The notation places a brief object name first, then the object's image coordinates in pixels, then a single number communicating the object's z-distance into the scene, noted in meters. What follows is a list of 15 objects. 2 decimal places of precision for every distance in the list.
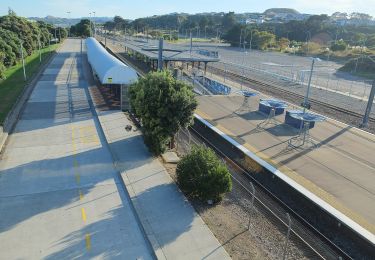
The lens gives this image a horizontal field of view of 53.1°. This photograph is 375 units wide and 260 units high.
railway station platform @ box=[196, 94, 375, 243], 14.97
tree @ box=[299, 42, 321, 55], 87.80
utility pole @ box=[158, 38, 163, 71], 35.49
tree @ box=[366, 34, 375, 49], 95.96
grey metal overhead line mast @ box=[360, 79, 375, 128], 26.33
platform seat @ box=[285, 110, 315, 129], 25.04
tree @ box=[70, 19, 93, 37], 140.18
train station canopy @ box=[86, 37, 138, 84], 28.42
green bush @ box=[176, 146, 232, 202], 14.33
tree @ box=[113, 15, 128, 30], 195.12
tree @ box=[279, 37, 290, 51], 103.12
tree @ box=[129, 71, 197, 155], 18.14
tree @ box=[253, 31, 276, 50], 100.38
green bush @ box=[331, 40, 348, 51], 86.44
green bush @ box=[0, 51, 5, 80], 32.18
